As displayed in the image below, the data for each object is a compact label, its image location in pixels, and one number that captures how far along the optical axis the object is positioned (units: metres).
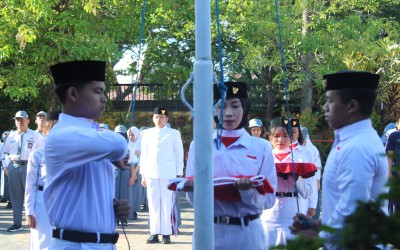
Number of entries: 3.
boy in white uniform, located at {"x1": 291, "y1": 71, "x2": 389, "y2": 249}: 6.08
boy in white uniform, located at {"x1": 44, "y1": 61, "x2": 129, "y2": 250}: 6.78
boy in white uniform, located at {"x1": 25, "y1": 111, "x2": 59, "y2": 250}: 12.12
